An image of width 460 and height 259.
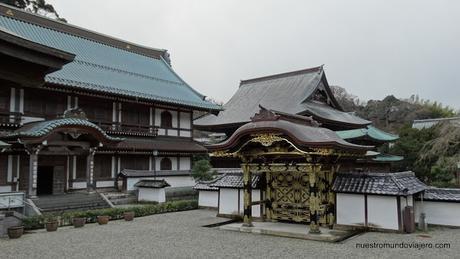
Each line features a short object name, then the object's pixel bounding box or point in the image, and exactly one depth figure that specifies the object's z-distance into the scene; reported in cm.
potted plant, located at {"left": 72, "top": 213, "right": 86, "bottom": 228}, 1372
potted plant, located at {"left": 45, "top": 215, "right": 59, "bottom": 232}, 1284
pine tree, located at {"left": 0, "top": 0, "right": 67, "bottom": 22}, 3797
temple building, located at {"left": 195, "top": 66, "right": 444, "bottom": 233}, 1170
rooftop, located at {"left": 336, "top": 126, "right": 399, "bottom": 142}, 2627
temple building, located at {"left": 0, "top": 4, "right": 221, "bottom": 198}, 1745
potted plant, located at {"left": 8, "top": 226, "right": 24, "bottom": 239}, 1162
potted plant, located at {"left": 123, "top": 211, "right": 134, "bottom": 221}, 1518
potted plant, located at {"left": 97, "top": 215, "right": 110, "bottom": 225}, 1439
